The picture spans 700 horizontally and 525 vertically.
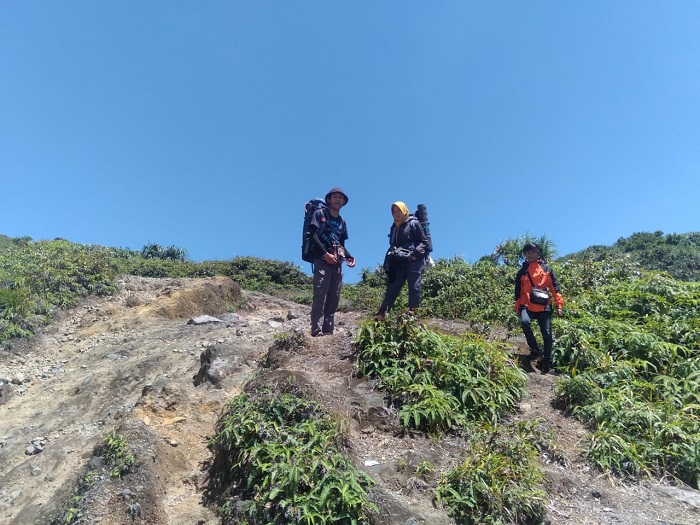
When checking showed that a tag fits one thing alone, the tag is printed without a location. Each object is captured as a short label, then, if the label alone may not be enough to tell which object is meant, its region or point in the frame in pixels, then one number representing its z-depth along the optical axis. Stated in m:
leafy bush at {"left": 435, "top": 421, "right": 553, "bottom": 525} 3.49
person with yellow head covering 6.57
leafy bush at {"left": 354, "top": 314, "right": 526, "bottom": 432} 4.57
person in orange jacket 5.99
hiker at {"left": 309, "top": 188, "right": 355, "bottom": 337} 6.45
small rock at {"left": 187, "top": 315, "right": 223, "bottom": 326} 9.09
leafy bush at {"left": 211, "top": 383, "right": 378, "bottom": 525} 3.32
